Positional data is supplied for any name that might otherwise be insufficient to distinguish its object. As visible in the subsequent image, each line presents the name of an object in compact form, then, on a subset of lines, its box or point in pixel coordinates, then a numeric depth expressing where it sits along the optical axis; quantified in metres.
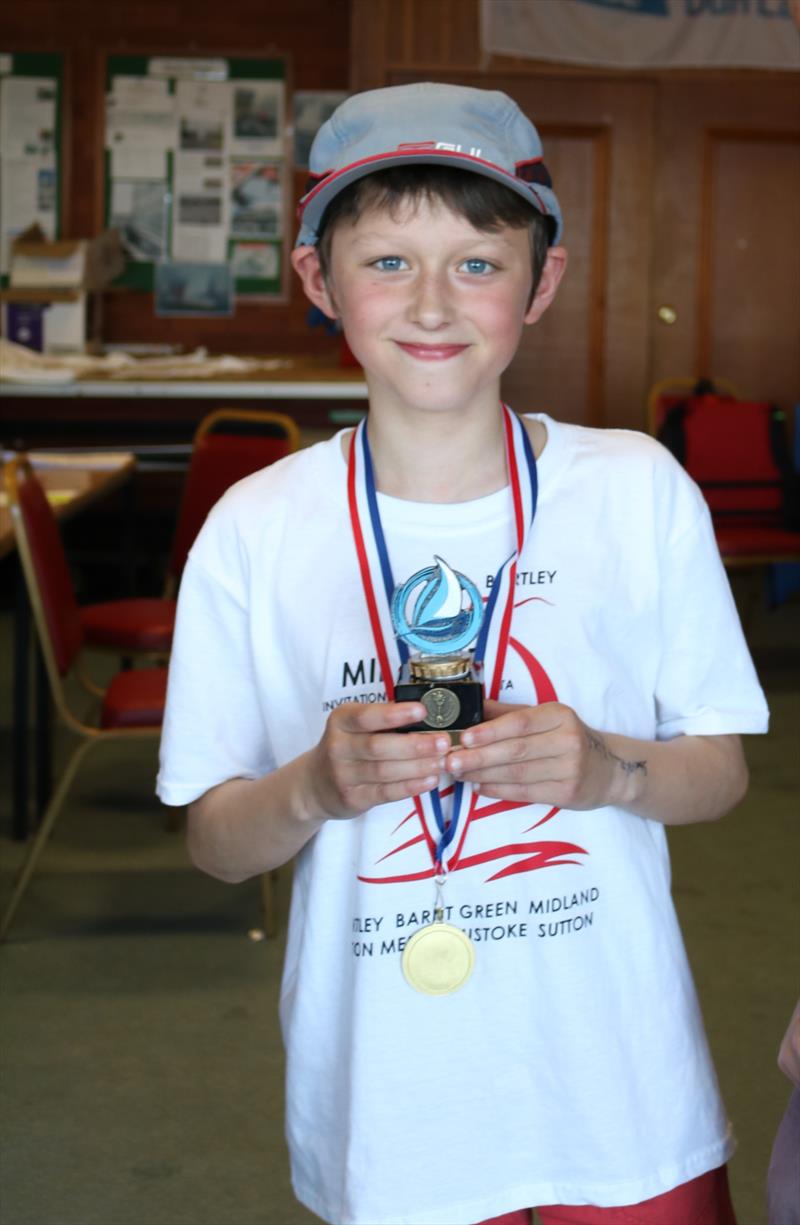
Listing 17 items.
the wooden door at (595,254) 6.33
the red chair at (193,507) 3.41
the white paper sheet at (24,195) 6.86
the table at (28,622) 3.27
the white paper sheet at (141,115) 6.86
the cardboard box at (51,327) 6.05
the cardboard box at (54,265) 6.14
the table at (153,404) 5.31
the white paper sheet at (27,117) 6.82
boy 1.08
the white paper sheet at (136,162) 6.91
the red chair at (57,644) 2.77
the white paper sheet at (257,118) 6.93
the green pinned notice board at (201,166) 6.88
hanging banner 6.01
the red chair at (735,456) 5.52
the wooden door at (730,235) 6.43
